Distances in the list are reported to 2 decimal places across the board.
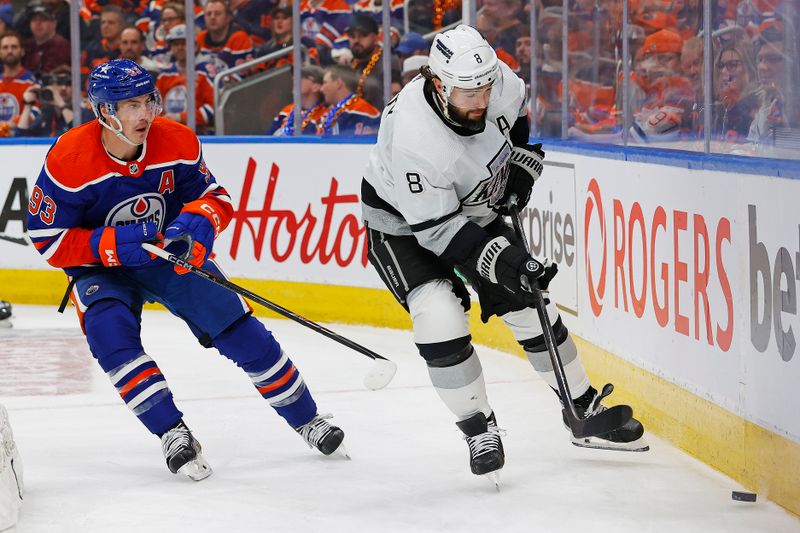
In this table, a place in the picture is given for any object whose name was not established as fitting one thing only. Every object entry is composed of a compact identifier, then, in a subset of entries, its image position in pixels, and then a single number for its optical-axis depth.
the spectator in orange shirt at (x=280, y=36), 12.95
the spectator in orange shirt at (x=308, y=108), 12.77
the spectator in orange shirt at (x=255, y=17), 13.05
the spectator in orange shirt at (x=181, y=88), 13.36
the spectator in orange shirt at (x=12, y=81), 13.77
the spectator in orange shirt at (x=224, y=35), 13.22
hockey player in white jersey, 6.37
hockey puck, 6.19
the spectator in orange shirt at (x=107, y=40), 13.73
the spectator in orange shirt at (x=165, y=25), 13.33
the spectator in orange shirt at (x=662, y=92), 7.91
